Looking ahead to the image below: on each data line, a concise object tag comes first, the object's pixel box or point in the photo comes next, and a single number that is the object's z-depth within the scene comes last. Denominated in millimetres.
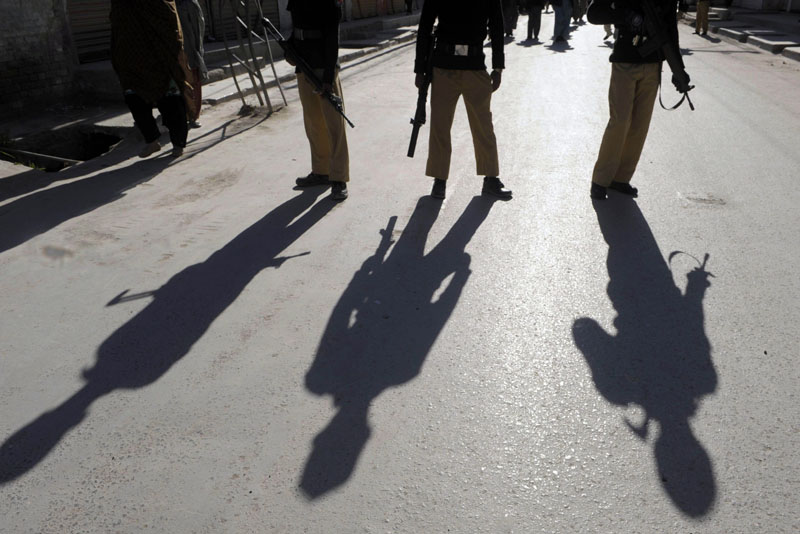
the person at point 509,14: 18066
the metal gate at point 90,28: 9938
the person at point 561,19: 16359
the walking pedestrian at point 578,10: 20873
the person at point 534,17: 16594
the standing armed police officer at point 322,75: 5137
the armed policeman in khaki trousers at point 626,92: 4770
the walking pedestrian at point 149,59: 6309
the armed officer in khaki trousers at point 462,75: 4809
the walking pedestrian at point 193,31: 7324
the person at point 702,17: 17748
